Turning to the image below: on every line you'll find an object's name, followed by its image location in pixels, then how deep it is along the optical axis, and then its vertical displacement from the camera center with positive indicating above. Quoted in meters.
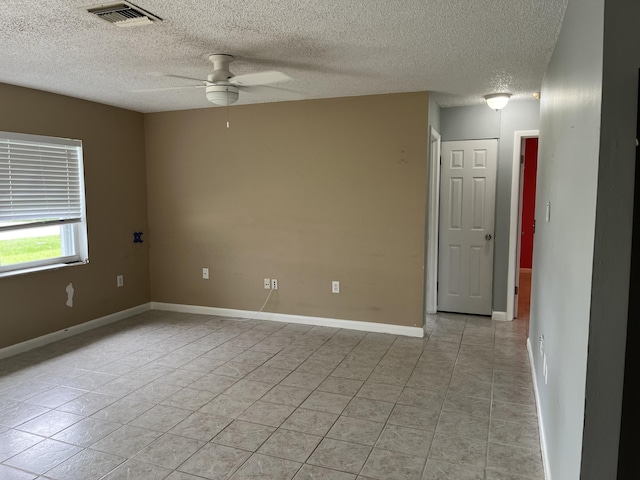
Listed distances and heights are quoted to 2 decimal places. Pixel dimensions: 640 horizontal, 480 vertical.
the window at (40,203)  3.92 -0.02
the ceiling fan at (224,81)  2.93 +0.81
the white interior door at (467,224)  5.00 -0.23
